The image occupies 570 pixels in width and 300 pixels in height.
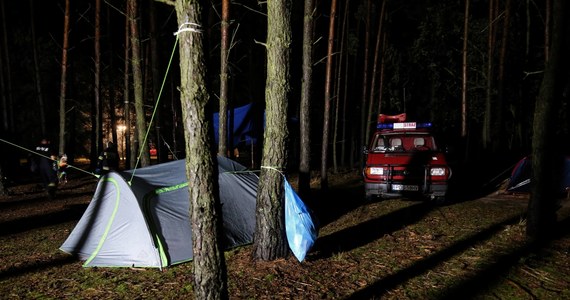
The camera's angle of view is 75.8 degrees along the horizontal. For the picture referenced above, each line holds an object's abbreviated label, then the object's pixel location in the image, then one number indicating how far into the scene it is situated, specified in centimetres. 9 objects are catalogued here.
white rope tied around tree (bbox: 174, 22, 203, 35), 310
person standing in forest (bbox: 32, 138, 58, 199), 1061
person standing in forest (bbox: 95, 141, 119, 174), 1364
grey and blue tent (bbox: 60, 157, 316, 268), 553
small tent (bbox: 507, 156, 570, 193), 932
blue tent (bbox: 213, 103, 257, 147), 1888
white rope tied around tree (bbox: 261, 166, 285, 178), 513
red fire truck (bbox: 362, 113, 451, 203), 888
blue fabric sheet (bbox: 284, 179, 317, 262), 493
